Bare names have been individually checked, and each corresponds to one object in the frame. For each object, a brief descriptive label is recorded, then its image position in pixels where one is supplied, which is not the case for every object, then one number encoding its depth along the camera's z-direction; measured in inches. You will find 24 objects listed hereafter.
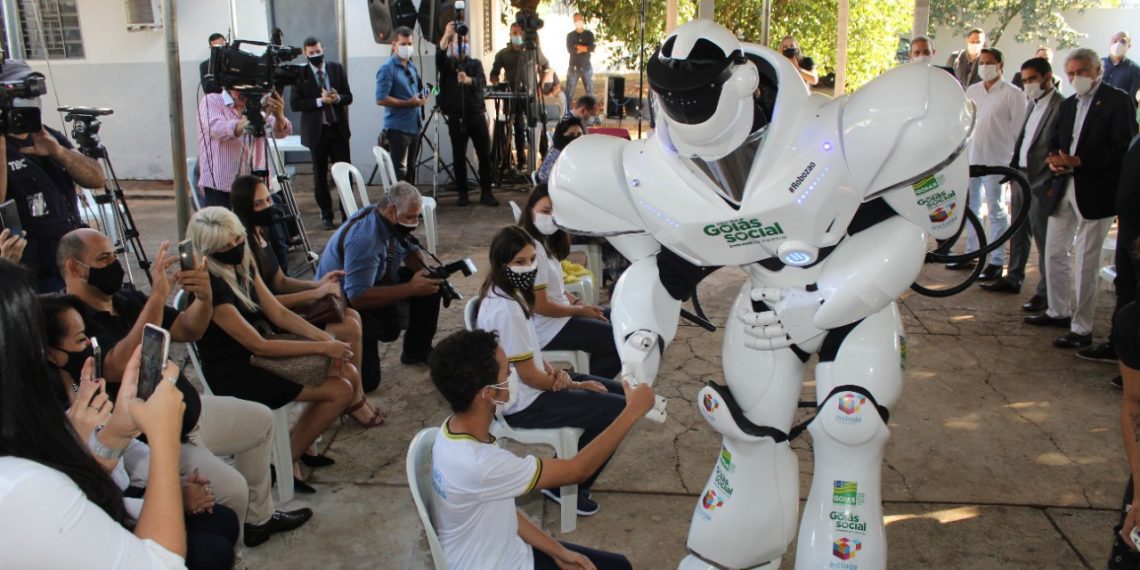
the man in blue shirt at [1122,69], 318.0
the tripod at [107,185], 204.1
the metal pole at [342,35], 316.5
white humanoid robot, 94.6
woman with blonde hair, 127.6
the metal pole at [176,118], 187.3
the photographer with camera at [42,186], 150.4
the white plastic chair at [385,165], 257.8
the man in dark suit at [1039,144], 207.5
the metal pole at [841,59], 327.0
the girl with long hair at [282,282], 152.0
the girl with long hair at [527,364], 123.6
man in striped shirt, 223.6
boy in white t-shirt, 86.0
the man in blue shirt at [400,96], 309.6
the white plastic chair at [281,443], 131.1
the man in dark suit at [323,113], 285.0
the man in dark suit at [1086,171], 189.8
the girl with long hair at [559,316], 152.7
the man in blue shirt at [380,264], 163.2
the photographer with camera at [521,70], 361.1
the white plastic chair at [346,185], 221.3
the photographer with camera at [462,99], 319.6
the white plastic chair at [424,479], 87.1
